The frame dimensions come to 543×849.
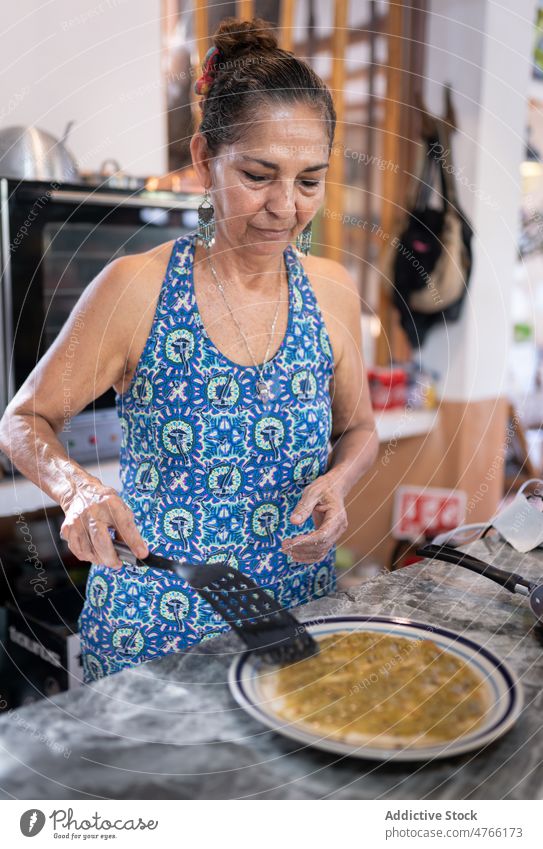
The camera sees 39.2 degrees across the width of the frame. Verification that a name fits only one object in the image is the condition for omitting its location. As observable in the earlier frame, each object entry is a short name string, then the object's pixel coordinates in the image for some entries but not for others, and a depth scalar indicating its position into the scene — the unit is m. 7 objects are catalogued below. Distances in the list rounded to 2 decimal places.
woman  0.65
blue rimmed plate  0.41
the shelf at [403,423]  1.55
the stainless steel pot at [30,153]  0.96
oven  1.00
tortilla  0.44
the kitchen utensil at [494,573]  0.58
